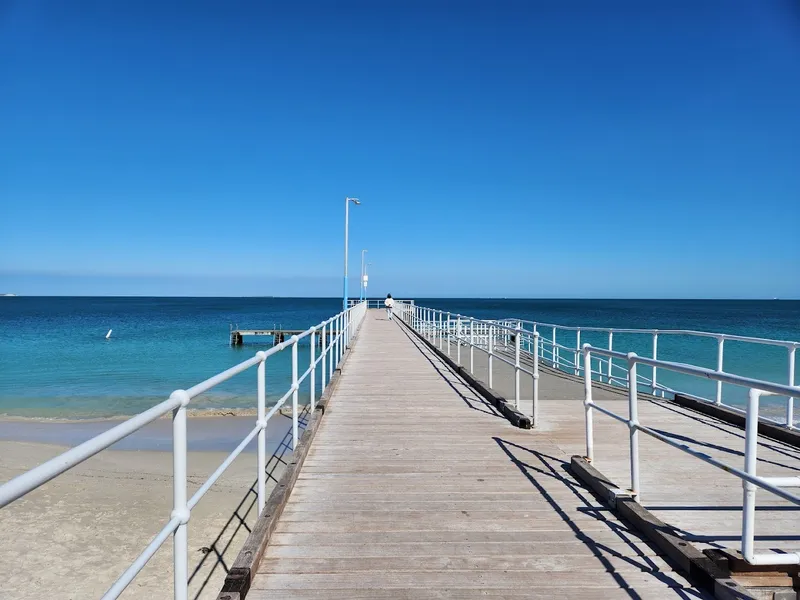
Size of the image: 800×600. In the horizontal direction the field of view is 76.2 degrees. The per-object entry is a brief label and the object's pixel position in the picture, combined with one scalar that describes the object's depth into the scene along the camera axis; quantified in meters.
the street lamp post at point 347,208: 25.51
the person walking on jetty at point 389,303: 34.75
